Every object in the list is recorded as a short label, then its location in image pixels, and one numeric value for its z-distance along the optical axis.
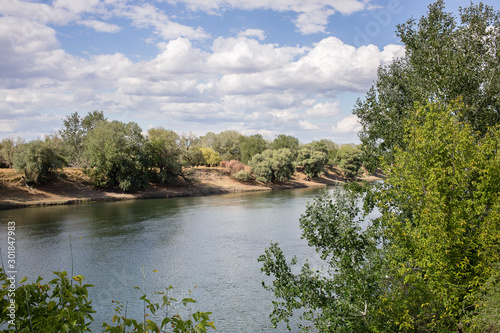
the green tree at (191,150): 75.94
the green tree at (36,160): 51.28
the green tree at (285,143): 101.00
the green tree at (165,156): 65.62
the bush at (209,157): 84.75
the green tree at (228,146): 103.66
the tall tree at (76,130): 82.44
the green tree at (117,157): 58.75
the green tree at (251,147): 93.50
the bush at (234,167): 80.75
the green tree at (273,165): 78.62
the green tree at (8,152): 56.66
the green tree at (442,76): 15.01
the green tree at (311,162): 87.88
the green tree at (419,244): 9.49
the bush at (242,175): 78.19
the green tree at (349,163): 88.94
